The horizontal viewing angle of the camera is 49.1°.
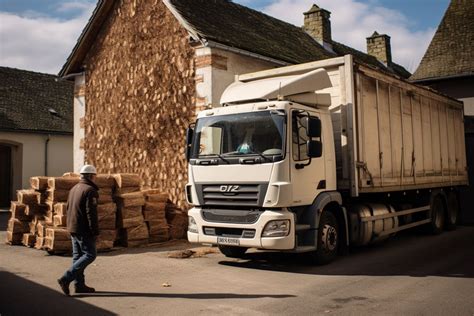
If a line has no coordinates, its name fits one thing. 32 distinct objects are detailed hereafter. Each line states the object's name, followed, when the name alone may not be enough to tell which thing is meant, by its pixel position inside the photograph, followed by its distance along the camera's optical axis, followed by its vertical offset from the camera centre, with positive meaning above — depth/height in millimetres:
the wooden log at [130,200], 11771 -261
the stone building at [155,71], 13836 +3395
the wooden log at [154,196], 12586 -199
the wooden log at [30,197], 11914 -153
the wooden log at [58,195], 11305 -115
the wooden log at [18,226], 12211 -840
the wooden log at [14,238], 12203 -1115
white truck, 8609 +440
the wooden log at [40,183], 11725 +164
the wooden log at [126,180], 11984 +196
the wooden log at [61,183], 11312 +151
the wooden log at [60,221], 10984 -661
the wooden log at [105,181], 11656 +179
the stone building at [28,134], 24359 +2692
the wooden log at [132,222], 11750 -760
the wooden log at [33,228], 11922 -864
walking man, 7168 -581
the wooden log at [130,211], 11773 -531
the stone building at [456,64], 17031 +4483
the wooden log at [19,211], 12109 -474
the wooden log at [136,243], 11805 -1258
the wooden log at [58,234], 10762 -917
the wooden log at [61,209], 10984 -407
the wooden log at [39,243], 11375 -1156
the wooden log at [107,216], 11438 -596
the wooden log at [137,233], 11805 -1015
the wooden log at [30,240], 11883 -1134
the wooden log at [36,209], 11898 -433
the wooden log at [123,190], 11969 -40
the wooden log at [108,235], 11375 -1019
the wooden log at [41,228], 11375 -837
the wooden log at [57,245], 10727 -1139
